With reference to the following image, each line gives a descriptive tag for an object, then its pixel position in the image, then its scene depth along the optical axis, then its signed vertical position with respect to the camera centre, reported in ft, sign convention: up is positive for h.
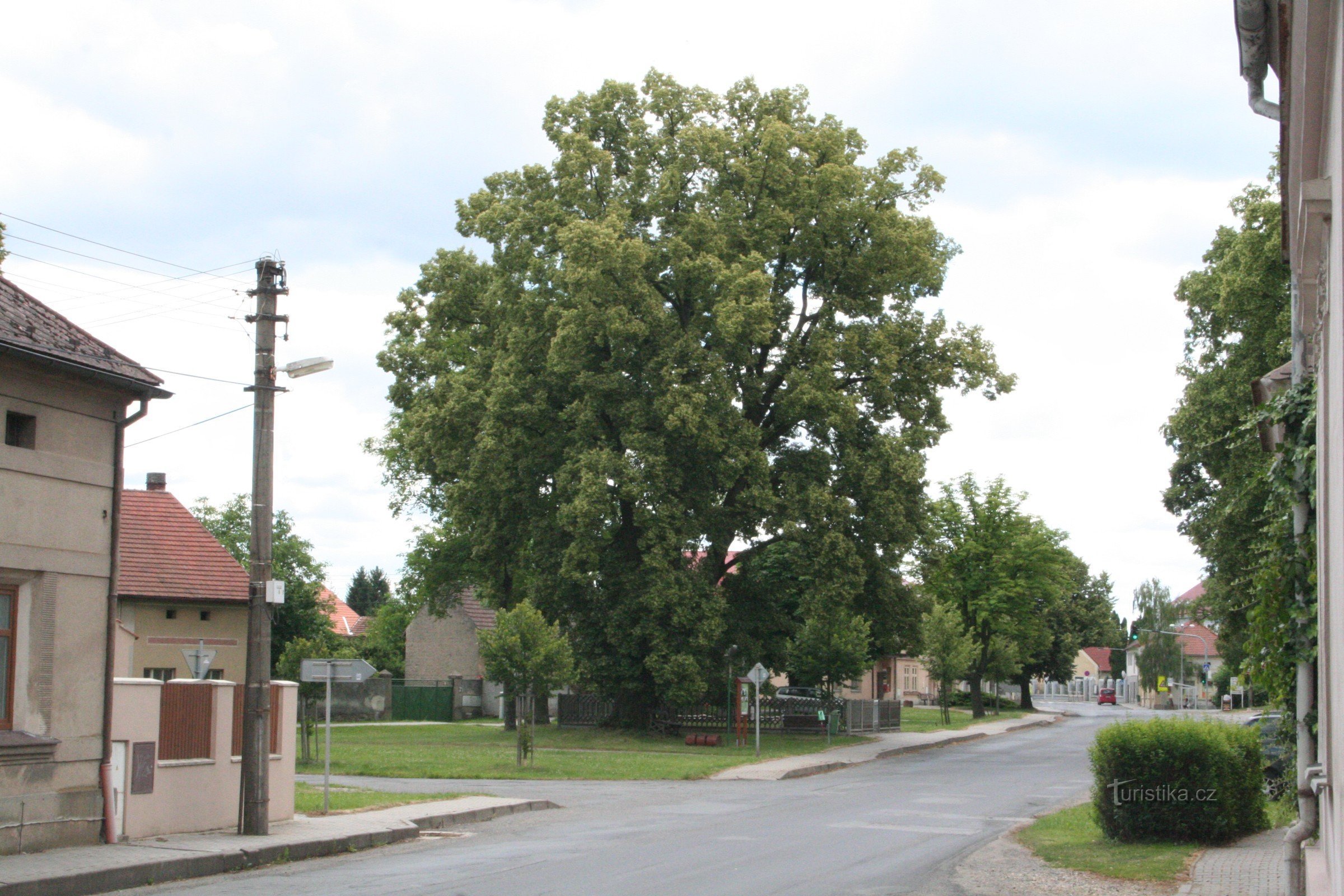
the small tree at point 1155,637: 327.47 -18.21
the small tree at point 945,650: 179.32 -12.26
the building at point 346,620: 318.86 -19.02
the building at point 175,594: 111.04 -3.68
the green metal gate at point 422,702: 193.26 -22.81
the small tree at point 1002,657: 211.82 -15.57
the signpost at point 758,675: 105.40 -9.57
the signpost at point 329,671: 61.16 -5.89
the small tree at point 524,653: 97.81 -7.49
